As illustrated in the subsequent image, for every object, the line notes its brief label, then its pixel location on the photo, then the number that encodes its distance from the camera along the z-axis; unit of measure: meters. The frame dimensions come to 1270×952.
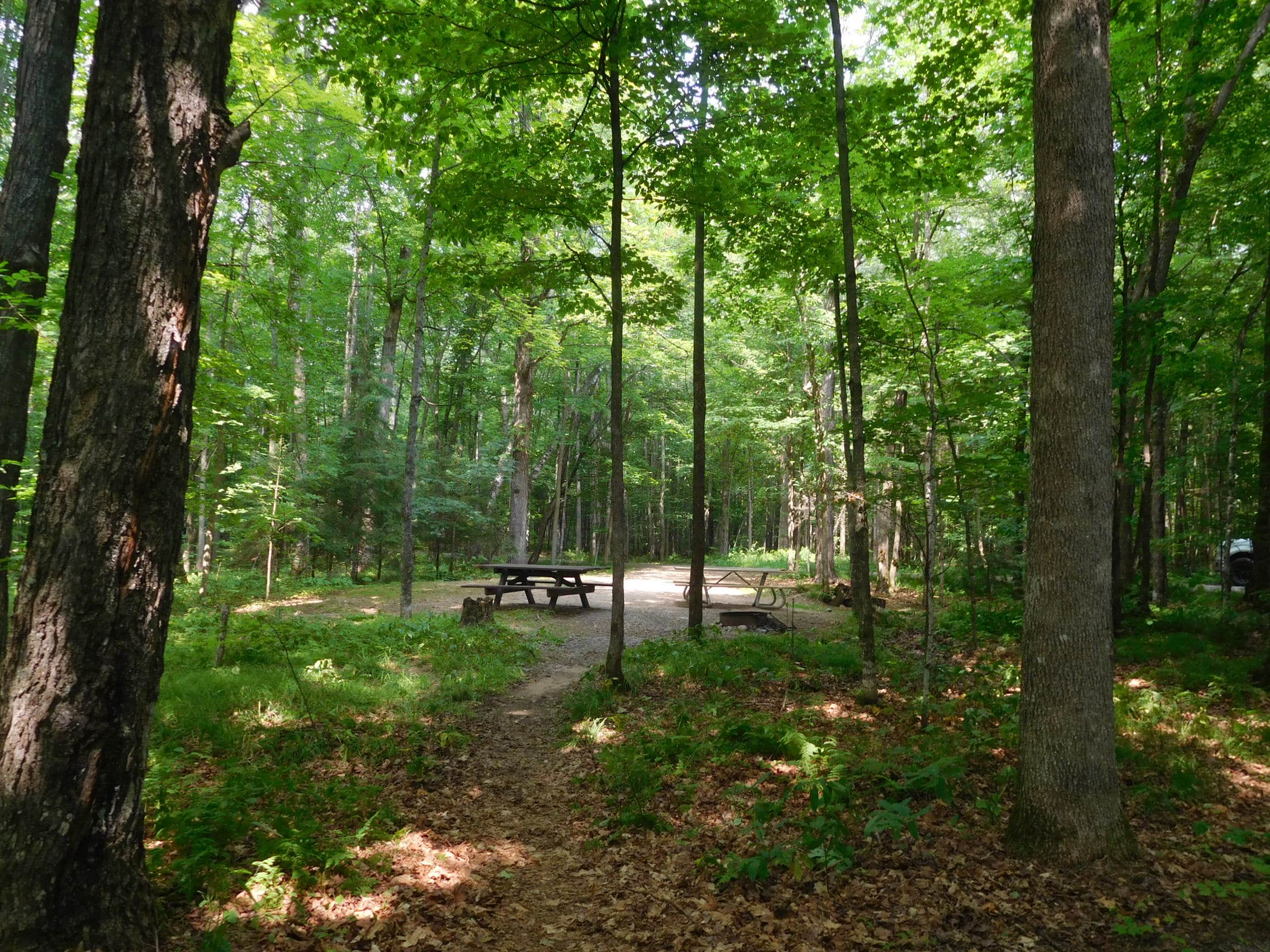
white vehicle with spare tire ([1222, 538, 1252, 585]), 14.04
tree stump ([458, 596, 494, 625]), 11.32
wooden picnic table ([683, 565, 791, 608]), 14.09
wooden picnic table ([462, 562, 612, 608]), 13.77
